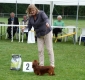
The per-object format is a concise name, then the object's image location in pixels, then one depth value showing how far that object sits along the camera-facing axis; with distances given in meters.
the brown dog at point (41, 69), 8.14
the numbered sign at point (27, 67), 8.54
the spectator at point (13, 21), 17.91
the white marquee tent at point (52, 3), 16.22
